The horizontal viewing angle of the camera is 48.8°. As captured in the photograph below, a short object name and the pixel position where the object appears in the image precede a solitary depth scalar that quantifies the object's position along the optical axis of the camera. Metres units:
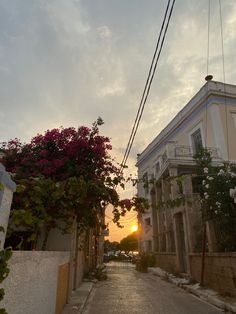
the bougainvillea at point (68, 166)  6.30
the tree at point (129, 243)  48.82
